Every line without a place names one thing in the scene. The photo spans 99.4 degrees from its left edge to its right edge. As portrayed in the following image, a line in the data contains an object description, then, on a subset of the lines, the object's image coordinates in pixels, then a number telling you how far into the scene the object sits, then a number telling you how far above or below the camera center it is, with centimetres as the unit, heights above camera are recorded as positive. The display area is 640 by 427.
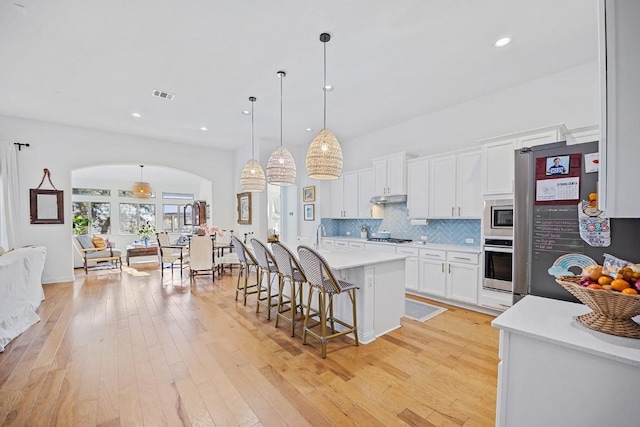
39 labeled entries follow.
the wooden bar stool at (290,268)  281 -62
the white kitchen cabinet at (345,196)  575 +30
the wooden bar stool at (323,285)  247 -73
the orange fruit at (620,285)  100 -28
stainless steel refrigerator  131 -7
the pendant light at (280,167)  359 +58
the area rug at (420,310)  351 -138
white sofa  286 -97
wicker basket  99 -38
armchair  639 -101
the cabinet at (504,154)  314 +73
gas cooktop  494 -55
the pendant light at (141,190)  816 +61
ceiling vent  394 +173
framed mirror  522 +9
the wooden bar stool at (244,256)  384 -67
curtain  480 +22
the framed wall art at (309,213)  645 -6
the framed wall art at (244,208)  682 +6
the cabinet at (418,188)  447 +38
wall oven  336 -69
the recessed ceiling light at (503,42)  274 +173
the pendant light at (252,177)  416 +52
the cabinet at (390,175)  475 +65
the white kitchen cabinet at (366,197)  541 +27
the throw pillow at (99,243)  679 -82
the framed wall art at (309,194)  643 +41
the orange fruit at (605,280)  106 -27
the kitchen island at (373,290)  283 -88
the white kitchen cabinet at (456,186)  391 +38
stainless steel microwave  337 -9
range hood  484 +21
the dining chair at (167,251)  593 -93
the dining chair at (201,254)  548 -90
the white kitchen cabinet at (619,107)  99 +39
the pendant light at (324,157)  294 +59
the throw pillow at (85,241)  657 -76
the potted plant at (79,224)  776 -40
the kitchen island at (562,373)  95 -63
